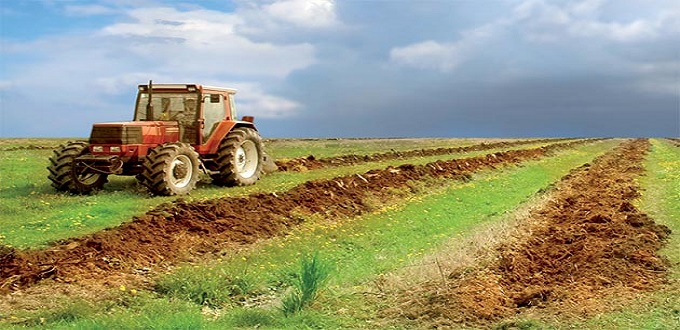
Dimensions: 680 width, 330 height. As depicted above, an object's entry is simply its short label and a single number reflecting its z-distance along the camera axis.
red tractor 18.56
